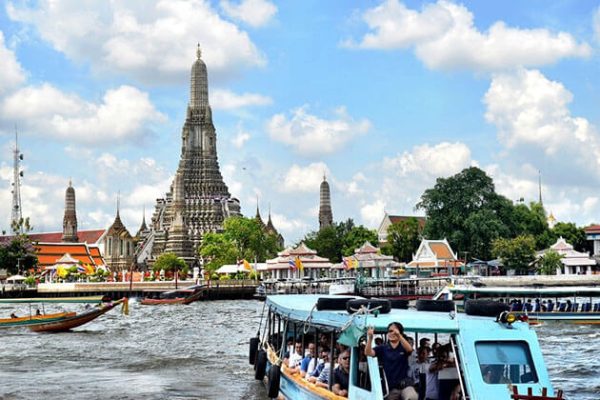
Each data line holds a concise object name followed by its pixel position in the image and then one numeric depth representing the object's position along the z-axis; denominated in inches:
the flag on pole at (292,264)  3034.7
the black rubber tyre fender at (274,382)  686.5
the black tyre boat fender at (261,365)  842.8
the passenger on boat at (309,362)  595.2
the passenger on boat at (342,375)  510.0
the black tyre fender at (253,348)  943.8
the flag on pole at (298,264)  2847.0
